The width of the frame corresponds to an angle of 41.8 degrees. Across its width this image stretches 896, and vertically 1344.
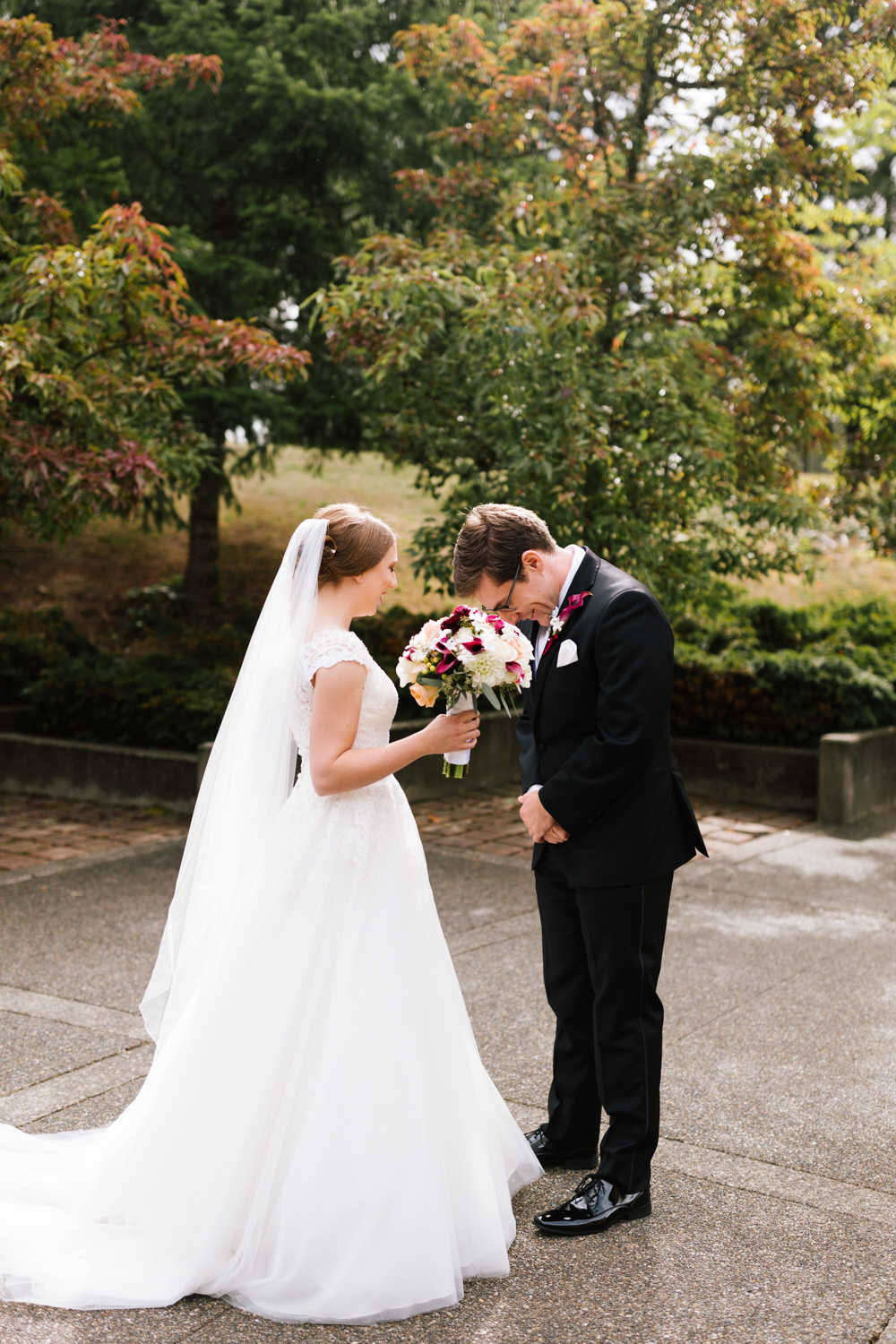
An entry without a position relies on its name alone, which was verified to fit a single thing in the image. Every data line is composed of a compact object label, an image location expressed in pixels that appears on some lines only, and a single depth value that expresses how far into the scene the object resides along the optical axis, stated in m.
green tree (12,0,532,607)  11.13
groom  3.28
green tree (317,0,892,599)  7.51
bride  2.98
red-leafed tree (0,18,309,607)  7.03
